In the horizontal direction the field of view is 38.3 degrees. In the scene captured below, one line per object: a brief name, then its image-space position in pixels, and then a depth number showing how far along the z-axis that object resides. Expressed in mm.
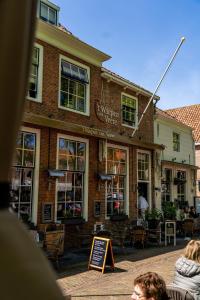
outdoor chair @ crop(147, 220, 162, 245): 10404
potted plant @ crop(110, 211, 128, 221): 10545
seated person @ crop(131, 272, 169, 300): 2553
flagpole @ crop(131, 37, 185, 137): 10775
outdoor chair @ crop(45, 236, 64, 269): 6980
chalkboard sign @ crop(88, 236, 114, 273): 6965
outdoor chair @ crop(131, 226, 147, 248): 9726
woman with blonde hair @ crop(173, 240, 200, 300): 3550
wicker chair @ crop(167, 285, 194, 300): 3038
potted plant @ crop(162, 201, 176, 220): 12226
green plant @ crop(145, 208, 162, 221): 11131
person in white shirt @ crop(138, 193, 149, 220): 11699
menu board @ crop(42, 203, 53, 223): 8354
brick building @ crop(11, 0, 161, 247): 8371
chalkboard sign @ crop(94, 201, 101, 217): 9912
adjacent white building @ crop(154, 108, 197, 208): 13576
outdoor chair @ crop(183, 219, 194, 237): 11807
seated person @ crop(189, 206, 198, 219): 13420
